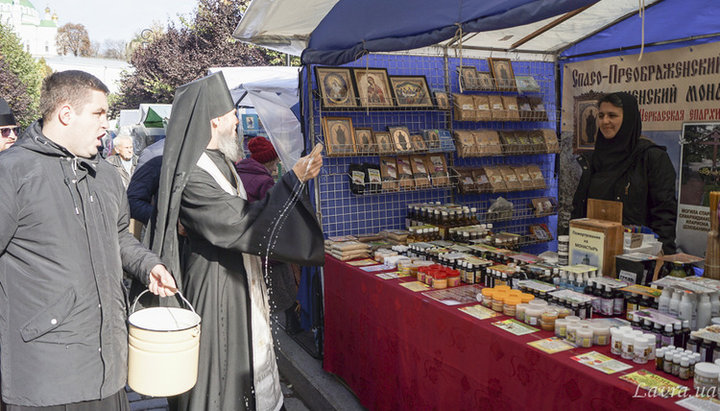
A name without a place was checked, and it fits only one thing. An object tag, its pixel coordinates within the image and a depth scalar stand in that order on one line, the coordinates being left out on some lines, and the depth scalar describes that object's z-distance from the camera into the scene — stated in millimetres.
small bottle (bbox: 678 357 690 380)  1941
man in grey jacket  2002
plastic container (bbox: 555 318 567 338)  2416
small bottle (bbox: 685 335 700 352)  2027
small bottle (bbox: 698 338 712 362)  1978
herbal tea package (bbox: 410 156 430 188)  5047
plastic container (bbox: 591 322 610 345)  2318
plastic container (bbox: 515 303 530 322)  2646
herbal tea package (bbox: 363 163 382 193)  4895
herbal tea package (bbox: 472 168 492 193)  5359
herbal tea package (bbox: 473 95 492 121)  5262
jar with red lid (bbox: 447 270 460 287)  3322
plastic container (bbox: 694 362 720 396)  1812
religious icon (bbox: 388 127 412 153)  4934
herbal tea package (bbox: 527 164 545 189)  5652
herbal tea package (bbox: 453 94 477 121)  5199
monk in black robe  2688
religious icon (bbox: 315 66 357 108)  4684
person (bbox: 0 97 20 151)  5219
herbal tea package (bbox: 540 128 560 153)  5676
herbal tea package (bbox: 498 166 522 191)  5500
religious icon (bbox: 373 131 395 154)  4855
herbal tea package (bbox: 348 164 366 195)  4852
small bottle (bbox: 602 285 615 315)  2598
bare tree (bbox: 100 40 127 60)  80438
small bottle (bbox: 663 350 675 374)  1988
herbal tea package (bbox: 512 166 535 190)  5579
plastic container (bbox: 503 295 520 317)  2727
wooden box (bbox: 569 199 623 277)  2990
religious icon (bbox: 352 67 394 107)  4840
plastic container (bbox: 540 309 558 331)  2512
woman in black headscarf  4062
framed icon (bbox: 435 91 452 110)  5215
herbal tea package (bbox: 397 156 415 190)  4969
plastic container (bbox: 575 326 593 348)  2301
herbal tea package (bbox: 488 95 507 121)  5344
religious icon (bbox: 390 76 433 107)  4992
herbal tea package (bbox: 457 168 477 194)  5312
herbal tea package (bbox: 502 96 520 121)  5418
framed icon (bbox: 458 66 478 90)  5242
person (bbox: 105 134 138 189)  6555
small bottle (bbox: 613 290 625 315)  2611
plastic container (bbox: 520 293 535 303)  2749
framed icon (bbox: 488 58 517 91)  5414
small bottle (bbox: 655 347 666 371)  2023
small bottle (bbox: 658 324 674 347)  2148
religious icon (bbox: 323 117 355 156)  4664
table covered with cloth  2125
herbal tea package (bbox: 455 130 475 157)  5215
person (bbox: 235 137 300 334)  3912
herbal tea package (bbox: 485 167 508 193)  5375
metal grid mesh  4914
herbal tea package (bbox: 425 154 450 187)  5156
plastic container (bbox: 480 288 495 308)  2883
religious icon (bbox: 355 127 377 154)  4789
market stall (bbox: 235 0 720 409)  2883
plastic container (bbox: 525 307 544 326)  2578
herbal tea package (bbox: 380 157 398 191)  4887
